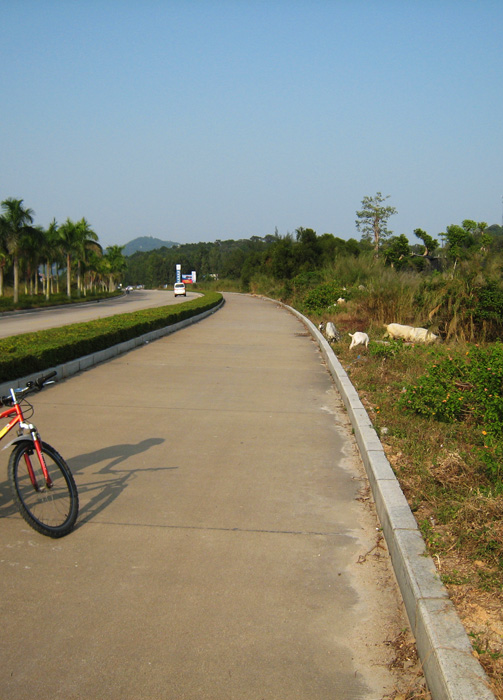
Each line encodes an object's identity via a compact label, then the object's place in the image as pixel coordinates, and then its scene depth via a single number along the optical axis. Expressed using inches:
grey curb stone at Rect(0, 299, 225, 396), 363.3
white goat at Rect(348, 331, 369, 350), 524.1
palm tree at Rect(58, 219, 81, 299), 2361.0
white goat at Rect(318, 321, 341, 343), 597.3
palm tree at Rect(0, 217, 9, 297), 1776.6
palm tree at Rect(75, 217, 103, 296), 2508.6
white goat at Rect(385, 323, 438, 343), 511.4
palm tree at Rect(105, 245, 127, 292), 4121.6
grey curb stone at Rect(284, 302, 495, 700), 98.5
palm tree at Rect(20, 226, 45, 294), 1833.2
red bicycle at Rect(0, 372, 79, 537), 166.9
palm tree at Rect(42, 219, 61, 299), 2262.8
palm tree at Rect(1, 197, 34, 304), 1781.5
